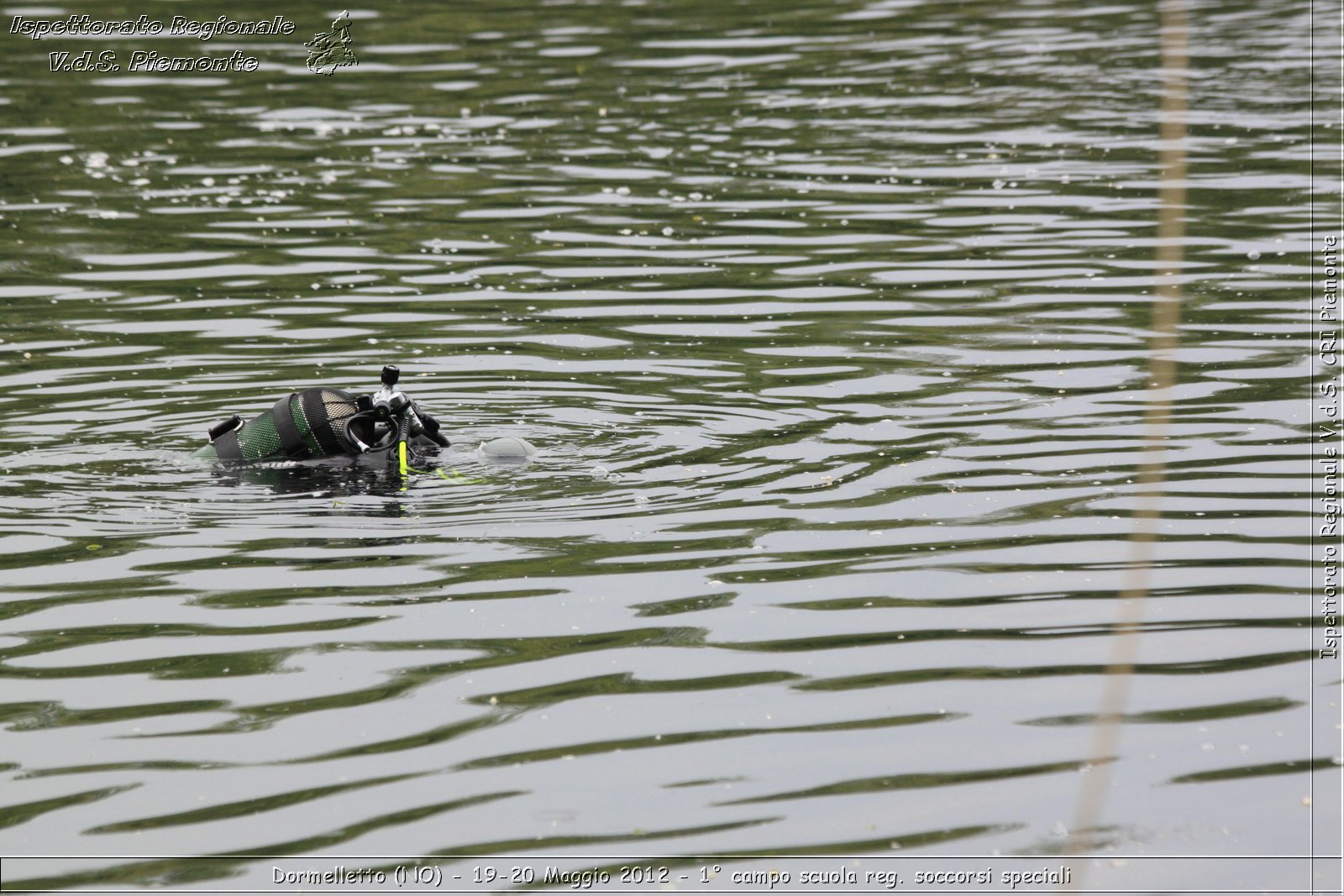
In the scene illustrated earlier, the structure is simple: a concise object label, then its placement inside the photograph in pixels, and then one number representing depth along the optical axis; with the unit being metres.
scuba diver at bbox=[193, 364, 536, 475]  19.39
